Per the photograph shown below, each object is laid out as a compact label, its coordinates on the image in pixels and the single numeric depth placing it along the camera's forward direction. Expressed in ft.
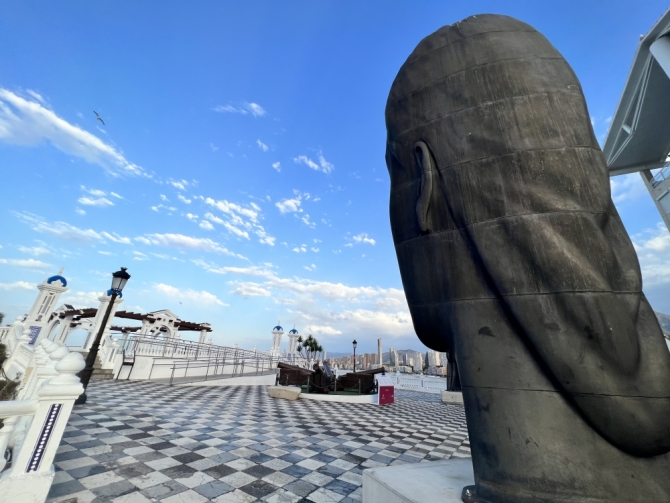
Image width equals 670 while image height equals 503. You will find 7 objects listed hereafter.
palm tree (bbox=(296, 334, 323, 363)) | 109.40
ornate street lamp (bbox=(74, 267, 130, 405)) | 25.52
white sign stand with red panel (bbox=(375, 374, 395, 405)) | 39.65
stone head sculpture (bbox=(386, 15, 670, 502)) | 5.94
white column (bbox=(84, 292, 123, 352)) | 51.73
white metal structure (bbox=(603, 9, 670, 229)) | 40.19
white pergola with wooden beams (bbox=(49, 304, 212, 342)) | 73.10
